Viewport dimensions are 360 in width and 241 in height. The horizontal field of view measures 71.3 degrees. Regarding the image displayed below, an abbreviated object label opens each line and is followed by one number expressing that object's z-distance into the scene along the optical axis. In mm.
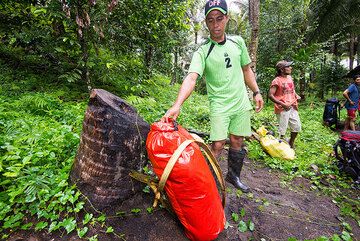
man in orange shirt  5402
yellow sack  5027
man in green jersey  2656
